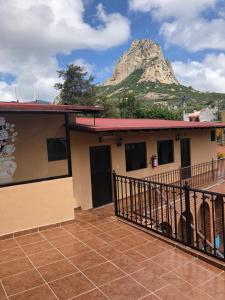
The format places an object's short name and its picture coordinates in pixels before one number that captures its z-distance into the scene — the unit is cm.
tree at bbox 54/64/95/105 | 3347
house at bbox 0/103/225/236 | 535
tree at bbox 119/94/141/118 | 3450
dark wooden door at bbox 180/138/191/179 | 1147
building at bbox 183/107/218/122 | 3324
